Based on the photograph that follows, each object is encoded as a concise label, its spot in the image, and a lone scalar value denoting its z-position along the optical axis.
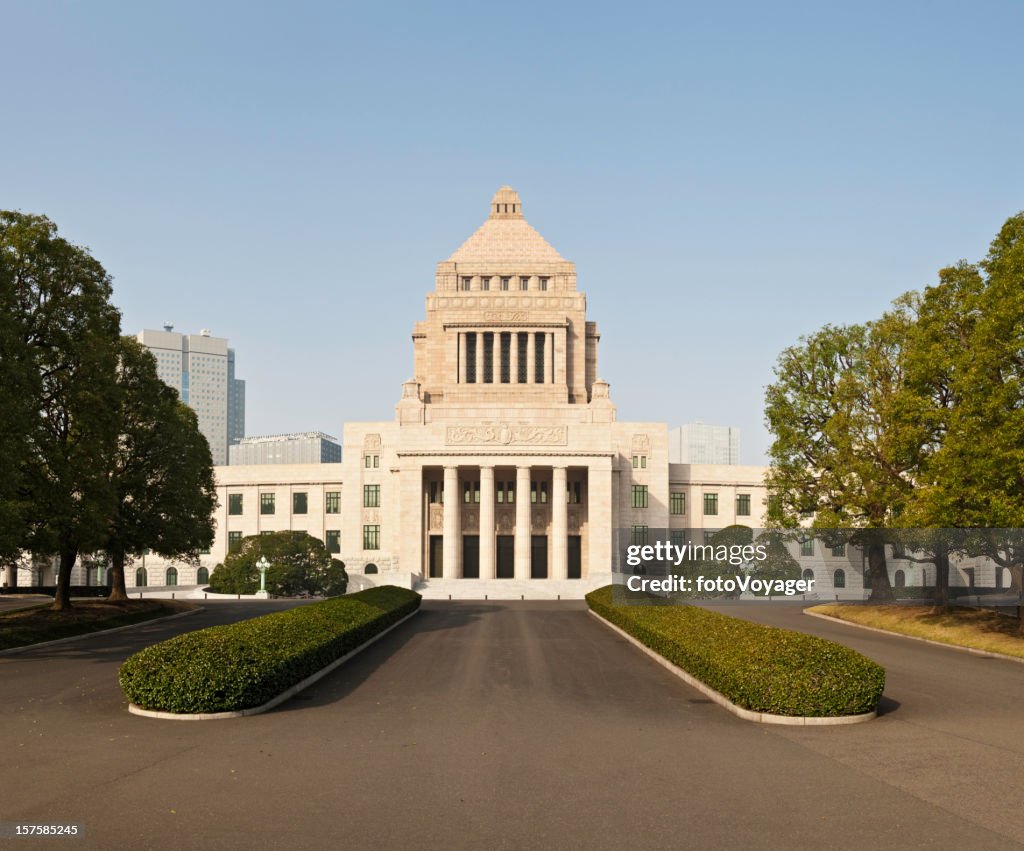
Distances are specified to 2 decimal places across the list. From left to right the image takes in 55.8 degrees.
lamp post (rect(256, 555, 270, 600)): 75.38
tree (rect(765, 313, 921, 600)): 47.03
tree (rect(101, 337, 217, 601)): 47.75
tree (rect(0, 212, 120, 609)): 36.97
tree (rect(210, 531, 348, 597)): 76.94
